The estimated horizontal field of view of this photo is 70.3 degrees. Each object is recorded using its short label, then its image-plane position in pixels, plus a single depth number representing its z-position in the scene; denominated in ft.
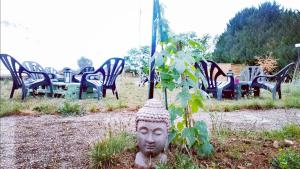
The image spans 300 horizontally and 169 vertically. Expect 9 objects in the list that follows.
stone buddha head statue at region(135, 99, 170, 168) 3.94
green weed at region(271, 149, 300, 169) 3.97
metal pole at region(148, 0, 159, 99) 4.72
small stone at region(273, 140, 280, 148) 4.84
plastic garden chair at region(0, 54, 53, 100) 11.37
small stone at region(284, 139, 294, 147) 4.87
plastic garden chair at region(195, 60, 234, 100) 10.38
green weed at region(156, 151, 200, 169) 3.84
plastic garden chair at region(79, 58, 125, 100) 12.14
